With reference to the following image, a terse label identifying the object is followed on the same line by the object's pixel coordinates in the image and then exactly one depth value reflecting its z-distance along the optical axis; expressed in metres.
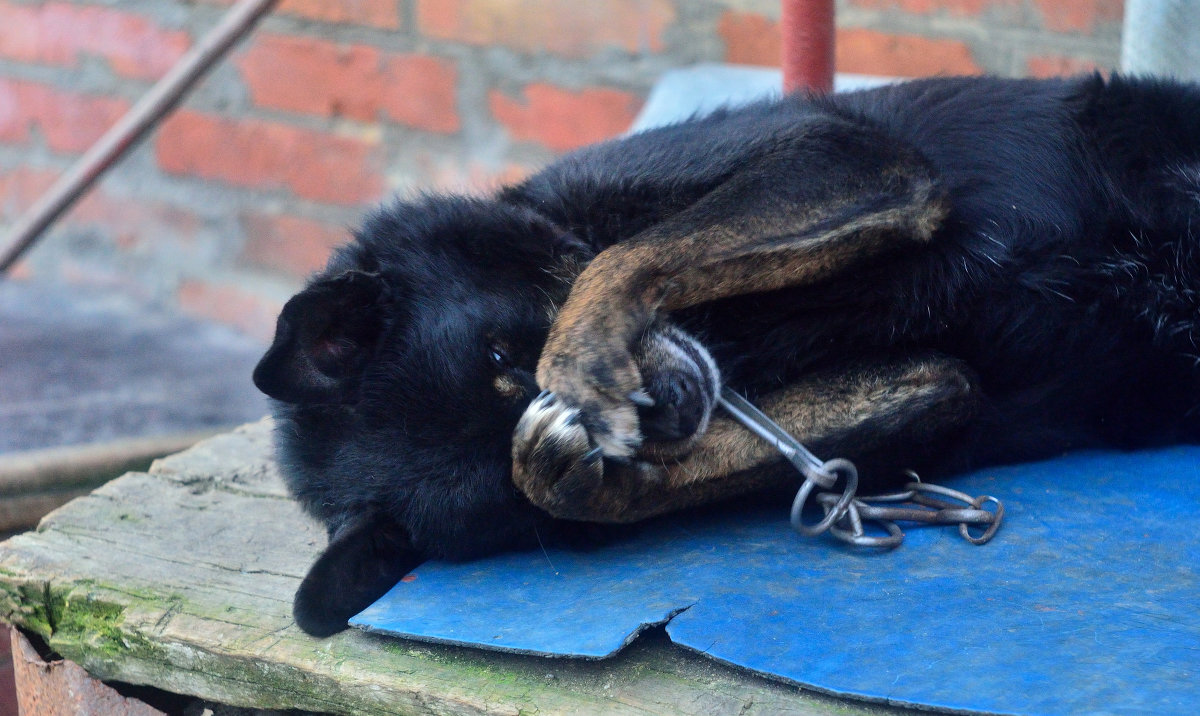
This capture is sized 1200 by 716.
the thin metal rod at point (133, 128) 4.69
